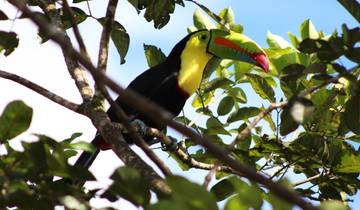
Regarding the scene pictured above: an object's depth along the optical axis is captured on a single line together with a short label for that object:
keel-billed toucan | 8.82
